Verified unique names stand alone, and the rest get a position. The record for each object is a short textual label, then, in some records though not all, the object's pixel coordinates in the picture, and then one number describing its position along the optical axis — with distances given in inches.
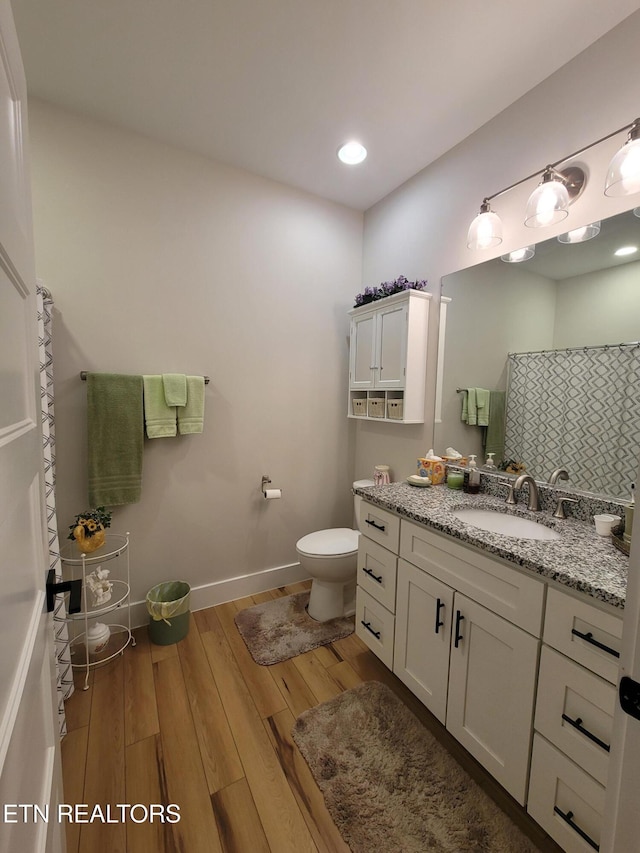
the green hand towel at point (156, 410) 73.8
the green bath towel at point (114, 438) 69.1
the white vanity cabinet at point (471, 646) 40.4
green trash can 72.3
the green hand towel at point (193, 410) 77.2
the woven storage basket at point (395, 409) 80.9
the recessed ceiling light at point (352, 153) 73.7
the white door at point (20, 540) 17.1
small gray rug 71.7
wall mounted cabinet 77.8
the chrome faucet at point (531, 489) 58.3
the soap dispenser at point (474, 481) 68.1
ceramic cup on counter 47.0
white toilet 76.4
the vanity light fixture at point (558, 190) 44.5
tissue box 74.5
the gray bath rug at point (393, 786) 42.0
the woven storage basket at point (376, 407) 86.1
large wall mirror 50.3
